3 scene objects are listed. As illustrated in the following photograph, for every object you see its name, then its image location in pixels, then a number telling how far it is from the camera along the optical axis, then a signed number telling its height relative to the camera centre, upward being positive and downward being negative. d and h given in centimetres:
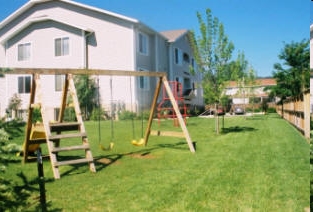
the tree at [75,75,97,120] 1132 +65
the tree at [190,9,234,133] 781 +127
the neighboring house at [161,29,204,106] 1791 +257
